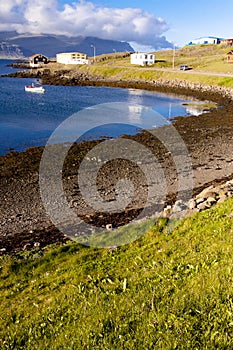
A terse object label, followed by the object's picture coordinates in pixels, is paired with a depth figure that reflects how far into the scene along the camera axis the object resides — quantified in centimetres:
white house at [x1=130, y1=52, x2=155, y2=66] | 12838
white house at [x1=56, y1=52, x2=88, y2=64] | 16299
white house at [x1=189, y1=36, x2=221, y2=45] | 19412
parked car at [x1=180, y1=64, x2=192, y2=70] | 10478
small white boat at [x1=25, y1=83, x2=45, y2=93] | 7750
